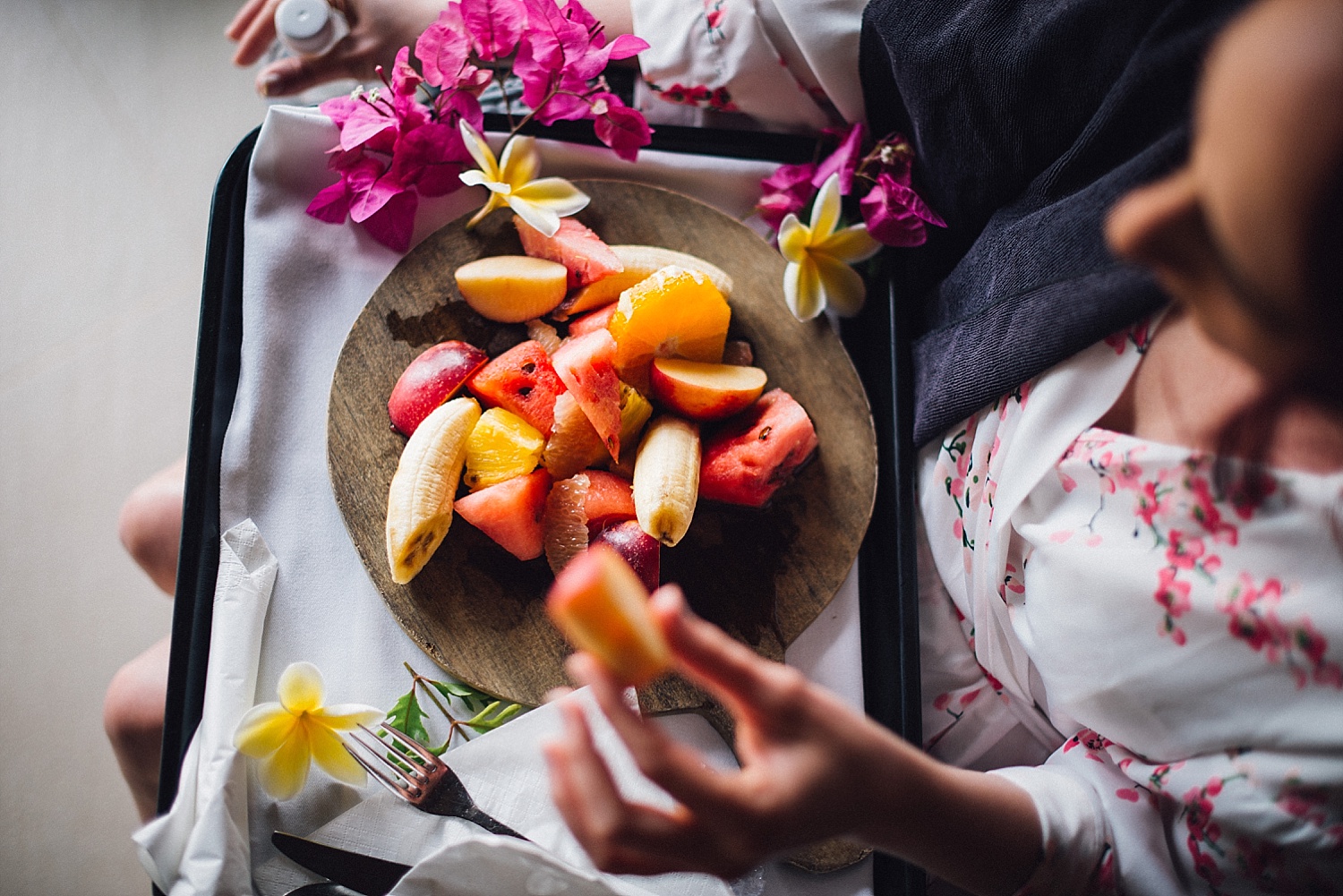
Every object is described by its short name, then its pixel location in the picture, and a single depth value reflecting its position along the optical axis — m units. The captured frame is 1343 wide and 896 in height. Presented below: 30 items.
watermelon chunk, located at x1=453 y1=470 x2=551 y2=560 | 0.74
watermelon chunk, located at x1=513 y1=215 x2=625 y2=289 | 0.84
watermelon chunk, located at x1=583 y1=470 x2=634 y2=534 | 0.77
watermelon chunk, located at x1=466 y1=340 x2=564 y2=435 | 0.79
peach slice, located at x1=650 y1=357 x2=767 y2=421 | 0.79
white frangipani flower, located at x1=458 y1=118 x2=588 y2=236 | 0.81
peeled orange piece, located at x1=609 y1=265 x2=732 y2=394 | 0.77
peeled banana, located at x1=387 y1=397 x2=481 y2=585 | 0.74
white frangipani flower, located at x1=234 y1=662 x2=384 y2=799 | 0.70
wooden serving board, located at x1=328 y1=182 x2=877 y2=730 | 0.78
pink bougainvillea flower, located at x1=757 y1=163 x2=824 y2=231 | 0.92
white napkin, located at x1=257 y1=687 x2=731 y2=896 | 0.72
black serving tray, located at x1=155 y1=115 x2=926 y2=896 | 0.77
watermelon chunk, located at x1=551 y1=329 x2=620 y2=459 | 0.74
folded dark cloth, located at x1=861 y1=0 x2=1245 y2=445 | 0.64
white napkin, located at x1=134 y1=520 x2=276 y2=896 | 0.68
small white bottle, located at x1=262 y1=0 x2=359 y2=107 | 0.93
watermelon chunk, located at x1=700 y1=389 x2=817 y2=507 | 0.78
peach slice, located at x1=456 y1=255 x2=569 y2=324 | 0.83
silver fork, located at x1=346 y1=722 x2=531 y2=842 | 0.71
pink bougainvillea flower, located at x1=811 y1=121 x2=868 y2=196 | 0.90
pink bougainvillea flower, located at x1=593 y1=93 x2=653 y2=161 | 0.86
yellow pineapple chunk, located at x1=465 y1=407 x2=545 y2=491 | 0.77
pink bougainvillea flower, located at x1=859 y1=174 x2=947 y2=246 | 0.86
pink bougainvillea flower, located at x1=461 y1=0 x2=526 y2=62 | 0.82
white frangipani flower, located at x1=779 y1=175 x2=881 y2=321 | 0.85
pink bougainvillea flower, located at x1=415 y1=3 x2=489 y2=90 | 0.83
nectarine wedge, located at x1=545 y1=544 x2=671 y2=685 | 0.41
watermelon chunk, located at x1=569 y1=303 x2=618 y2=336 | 0.82
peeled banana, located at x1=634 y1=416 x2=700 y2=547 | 0.75
